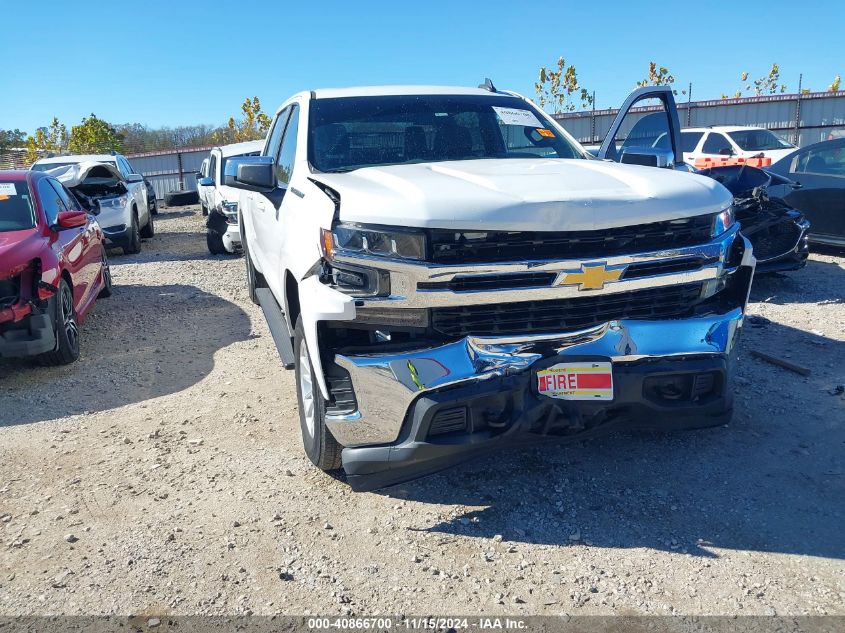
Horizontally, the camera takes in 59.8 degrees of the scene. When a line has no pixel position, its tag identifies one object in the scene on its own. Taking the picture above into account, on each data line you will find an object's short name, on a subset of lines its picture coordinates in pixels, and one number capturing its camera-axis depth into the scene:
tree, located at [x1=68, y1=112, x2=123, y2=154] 35.85
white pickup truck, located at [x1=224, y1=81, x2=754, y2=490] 2.98
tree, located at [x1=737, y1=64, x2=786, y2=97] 46.91
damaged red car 5.42
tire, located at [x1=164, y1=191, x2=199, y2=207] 10.70
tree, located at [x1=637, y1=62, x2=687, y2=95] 42.88
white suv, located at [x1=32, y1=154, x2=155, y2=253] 12.20
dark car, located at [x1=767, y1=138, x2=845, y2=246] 8.89
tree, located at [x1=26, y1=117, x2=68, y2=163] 40.19
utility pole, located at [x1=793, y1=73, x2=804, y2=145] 21.92
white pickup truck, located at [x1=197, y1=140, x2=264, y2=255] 11.39
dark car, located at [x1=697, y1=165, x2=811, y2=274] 7.47
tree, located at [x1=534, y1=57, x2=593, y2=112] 43.22
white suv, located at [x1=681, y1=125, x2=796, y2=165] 16.56
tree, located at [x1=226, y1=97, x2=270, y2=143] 39.06
